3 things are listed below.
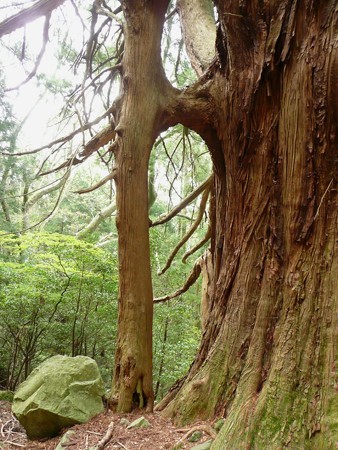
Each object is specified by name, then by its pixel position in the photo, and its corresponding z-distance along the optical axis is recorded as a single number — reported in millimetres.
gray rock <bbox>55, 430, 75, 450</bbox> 2736
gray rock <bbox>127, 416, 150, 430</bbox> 2773
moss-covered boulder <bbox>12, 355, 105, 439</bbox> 3125
